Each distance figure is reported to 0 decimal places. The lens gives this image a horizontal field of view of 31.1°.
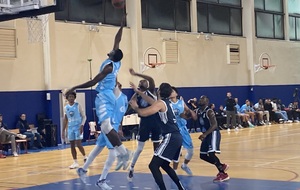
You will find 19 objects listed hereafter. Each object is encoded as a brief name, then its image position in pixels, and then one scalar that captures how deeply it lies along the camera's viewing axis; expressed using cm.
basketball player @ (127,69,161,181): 1016
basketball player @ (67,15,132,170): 856
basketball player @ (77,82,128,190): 876
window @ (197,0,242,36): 2911
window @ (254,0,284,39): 3250
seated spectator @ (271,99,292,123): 3058
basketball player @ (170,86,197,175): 1085
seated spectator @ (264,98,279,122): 3009
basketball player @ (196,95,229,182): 990
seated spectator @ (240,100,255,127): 2862
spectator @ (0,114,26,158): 1780
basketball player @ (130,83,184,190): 777
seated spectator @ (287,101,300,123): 3162
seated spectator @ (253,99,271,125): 2919
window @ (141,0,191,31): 2628
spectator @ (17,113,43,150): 1956
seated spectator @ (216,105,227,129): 2678
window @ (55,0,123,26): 2281
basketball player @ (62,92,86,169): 1288
